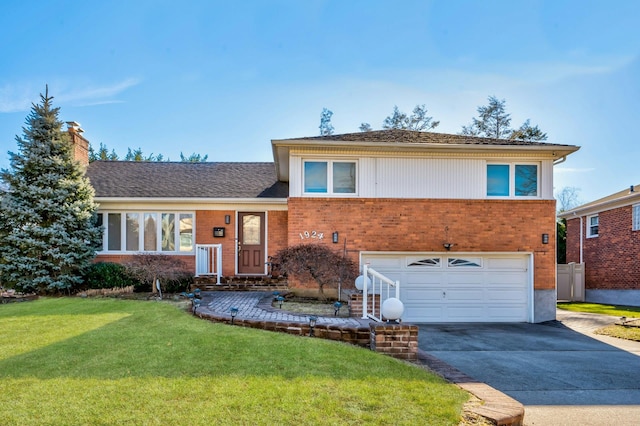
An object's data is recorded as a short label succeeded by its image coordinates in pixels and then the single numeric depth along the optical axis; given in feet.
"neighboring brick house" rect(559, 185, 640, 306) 56.34
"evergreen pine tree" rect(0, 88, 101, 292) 40.04
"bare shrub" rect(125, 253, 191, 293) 38.17
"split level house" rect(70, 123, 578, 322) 40.52
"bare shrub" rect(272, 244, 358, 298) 35.65
